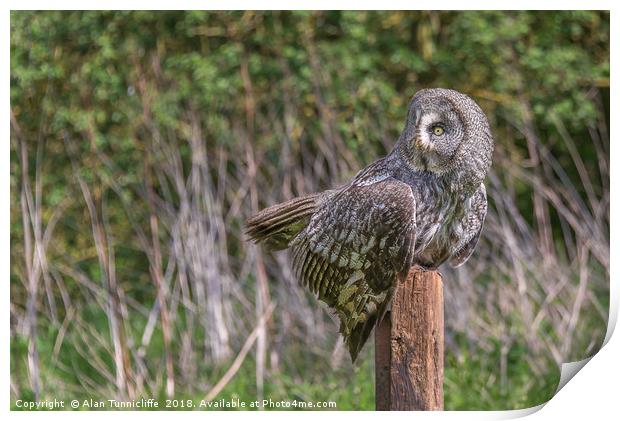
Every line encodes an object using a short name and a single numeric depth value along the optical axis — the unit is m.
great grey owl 4.45
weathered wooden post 4.20
